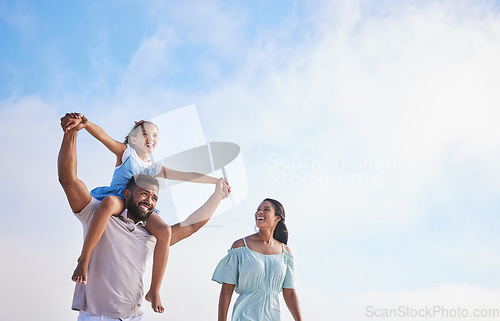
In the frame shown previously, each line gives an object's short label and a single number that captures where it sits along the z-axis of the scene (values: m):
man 3.92
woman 5.09
